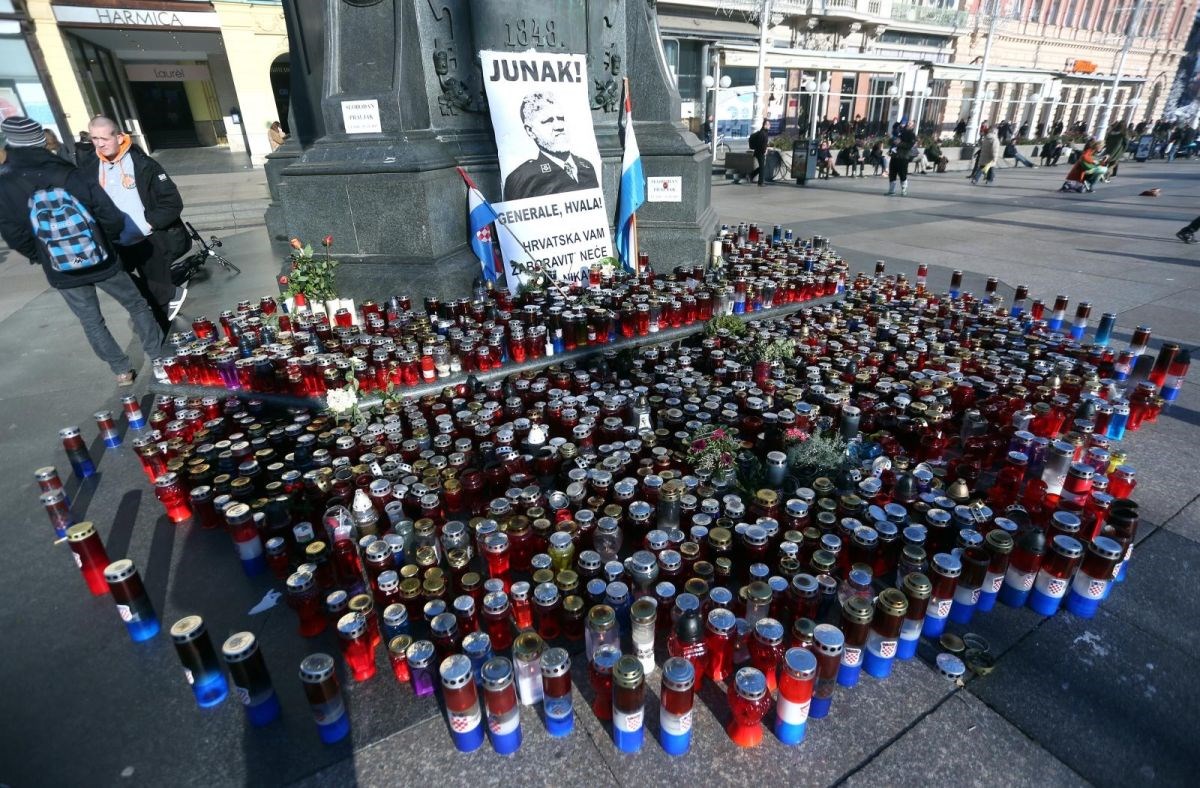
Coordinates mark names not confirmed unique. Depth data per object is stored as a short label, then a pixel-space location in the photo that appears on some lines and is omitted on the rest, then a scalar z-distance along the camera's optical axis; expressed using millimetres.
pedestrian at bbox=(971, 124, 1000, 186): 21641
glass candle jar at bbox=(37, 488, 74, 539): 3578
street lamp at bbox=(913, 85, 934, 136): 26473
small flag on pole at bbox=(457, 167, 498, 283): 6715
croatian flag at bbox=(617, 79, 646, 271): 7844
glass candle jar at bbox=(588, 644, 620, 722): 2432
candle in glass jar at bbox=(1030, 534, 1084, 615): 2807
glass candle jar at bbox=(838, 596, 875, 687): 2457
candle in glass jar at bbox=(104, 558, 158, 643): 2748
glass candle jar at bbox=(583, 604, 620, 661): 2434
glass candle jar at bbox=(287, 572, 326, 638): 2791
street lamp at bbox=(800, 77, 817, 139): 22838
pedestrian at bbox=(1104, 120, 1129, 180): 21594
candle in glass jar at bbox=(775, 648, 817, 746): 2221
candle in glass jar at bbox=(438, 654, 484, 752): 2207
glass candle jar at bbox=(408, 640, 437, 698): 2477
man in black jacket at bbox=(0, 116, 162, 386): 5070
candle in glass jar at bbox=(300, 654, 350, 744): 2254
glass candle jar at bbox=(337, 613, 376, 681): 2543
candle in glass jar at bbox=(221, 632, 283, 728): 2303
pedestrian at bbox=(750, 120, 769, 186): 20109
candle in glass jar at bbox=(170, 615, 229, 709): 2381
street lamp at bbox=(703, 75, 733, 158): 21406
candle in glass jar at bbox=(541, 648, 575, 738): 2301
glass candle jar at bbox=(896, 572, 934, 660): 2576
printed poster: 6914
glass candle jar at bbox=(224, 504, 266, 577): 3223
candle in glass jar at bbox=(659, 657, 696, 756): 2182
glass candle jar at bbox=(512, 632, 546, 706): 2416
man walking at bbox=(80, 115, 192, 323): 5855
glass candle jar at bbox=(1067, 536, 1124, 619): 2777
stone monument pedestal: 6262
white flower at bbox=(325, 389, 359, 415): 4477
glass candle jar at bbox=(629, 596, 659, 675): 2455
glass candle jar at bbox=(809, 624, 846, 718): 2314
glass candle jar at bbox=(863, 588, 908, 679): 2496
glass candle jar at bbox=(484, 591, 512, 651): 2586
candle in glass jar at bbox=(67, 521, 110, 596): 3045
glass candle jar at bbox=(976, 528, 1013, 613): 2850
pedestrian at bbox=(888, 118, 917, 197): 17750
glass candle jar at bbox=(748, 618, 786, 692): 2381
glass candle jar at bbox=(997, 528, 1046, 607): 2865
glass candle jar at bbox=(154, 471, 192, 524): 3740
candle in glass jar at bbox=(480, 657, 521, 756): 2205
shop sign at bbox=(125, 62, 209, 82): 32250
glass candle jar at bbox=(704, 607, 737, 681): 2457
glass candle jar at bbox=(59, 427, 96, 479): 4230
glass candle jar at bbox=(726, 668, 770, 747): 2223
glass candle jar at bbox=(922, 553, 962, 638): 2711
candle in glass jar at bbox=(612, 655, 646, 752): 2201
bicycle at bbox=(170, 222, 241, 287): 7618
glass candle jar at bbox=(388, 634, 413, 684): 2570
